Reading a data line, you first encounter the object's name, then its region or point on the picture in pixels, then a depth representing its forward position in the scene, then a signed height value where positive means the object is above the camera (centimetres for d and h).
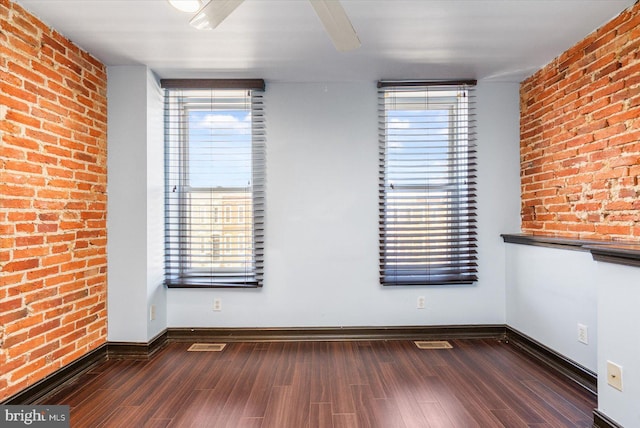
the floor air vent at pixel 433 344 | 298 -115
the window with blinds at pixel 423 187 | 316 +25
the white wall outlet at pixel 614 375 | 175 -84
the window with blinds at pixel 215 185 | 314 +28
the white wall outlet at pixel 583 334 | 229 -81
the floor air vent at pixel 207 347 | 296 -116
